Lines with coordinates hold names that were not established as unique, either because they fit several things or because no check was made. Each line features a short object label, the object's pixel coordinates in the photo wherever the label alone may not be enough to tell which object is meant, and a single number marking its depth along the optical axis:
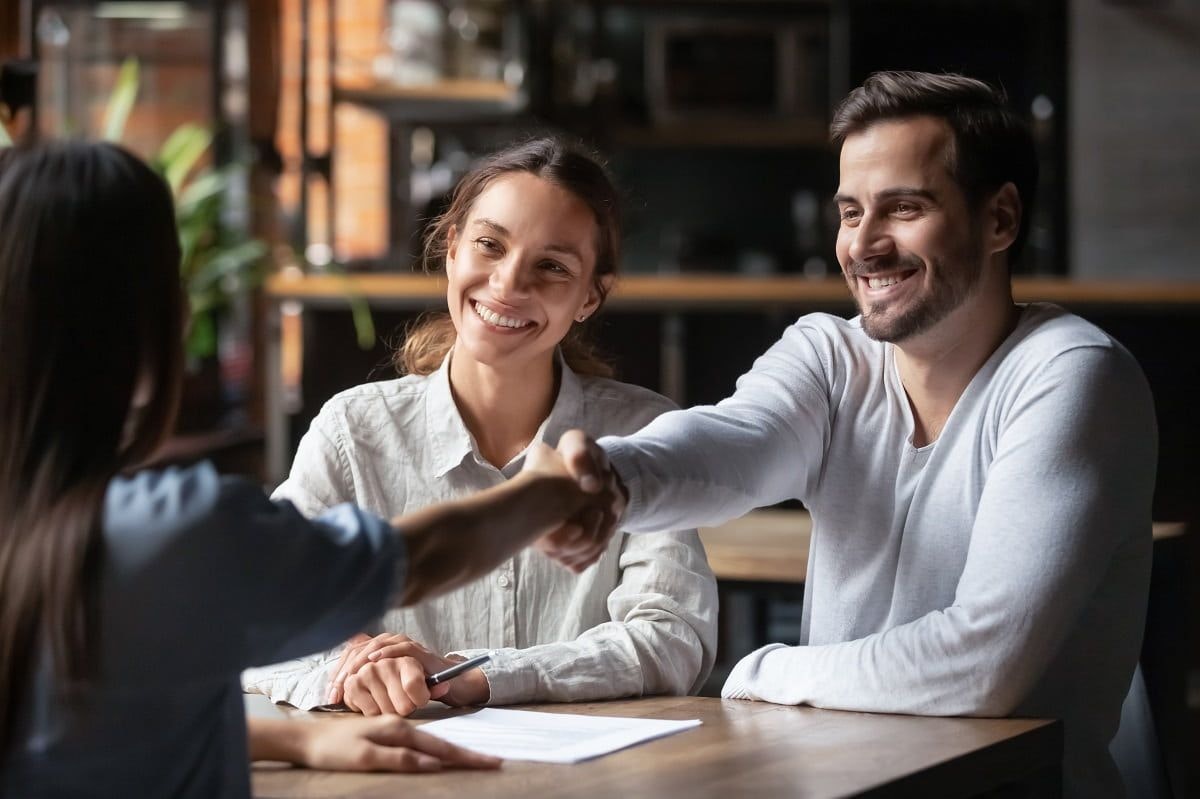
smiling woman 2.30
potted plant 3.83
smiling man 2.10
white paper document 1.95
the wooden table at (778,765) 1.85
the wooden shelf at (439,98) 5.29
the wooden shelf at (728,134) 6.00
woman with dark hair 1.69
